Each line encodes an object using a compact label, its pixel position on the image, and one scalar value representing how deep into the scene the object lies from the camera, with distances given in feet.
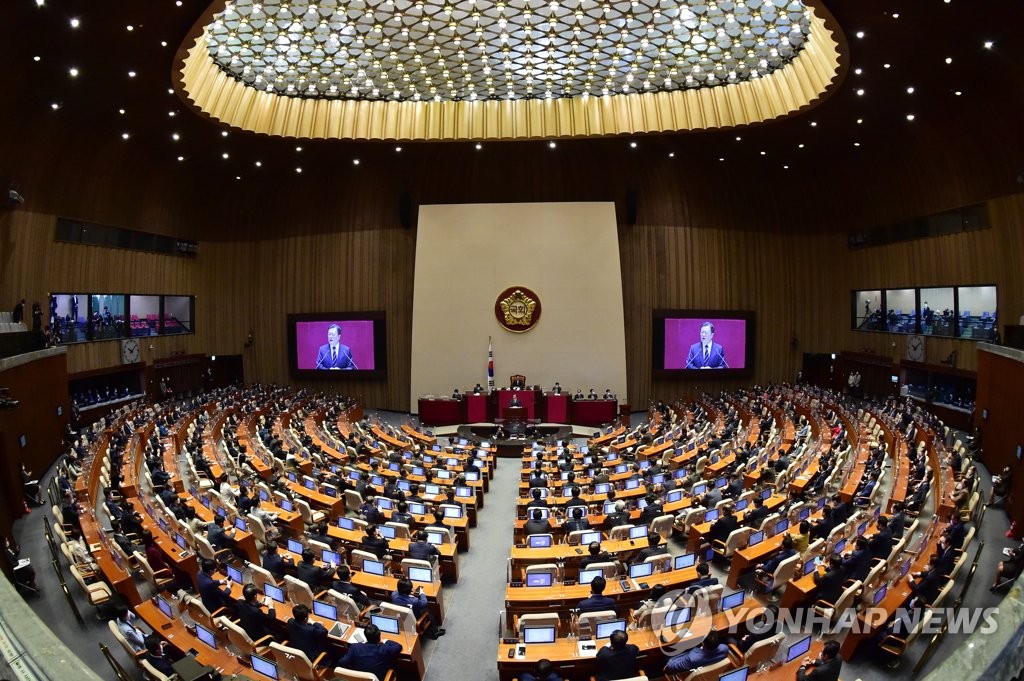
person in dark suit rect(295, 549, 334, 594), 28.35
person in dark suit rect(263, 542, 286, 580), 29.14
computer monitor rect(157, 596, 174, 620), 25.89
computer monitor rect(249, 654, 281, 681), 21.30
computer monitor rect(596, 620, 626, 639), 23.38
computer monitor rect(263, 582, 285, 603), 27.12
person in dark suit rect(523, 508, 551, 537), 36.58
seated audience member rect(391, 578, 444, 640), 26.61
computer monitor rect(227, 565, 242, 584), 29.55
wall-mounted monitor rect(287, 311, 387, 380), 95.50
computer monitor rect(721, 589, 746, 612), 25.45
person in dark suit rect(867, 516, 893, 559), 29.53
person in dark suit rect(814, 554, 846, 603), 27.43
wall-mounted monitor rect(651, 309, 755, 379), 93.66
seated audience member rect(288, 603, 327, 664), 23.45
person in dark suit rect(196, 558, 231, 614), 27.35
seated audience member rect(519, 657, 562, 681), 19.65
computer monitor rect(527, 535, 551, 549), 33.60
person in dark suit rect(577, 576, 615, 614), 25.22
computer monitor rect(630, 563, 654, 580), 29.07
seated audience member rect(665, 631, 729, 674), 20.94
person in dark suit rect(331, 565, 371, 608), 27.45
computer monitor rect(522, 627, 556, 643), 23.40
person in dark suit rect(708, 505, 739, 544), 34.01
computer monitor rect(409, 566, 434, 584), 29.35
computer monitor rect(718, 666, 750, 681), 18.95
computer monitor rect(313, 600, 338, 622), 25.79
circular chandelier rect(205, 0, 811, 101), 57.00
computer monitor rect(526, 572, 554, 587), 28.51
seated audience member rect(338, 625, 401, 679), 22.11
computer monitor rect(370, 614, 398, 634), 24.49
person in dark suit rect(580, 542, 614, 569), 30.83
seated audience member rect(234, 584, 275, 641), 25.26
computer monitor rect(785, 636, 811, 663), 21.53
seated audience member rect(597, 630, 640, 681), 21.09
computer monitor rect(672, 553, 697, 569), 30.40
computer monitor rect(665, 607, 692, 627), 24.40
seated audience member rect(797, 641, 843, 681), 19.34
